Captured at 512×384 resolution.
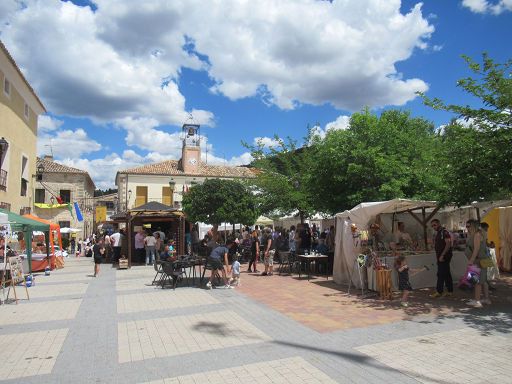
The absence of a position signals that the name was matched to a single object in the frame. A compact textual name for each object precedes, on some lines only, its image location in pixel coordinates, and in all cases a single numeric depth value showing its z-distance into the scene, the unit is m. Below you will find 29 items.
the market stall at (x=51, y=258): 15.73
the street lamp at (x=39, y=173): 21.56
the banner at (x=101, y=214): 31.50
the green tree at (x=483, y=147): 7.66
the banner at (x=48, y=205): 33.44
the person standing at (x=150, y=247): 16.88
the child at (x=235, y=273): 10.84
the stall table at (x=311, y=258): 11.80
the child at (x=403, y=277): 7.82
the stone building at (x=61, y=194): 34.44
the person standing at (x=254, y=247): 13.39
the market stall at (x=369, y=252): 9.23
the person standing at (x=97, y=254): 13.51
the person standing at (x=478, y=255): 7.48
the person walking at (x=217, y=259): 10.20
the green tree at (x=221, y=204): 15.95
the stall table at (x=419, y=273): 9.10
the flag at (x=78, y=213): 31.98
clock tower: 43.47
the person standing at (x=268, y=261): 12.78
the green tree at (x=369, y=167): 11.68
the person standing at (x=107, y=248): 19.62
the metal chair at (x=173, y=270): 10.68
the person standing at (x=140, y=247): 18.31
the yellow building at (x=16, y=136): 16.47
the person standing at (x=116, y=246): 18.50
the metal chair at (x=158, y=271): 11.03
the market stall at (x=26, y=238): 12.09
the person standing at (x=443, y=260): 8.35
